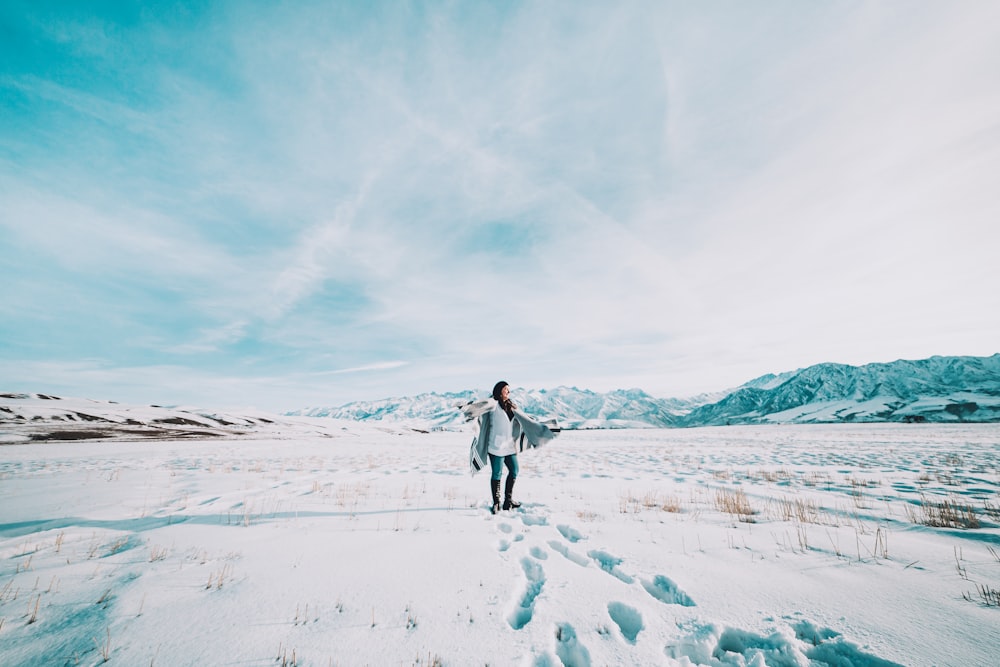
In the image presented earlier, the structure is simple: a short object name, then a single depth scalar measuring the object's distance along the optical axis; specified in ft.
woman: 24.43
